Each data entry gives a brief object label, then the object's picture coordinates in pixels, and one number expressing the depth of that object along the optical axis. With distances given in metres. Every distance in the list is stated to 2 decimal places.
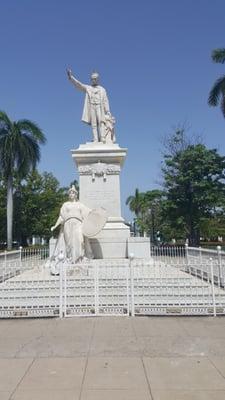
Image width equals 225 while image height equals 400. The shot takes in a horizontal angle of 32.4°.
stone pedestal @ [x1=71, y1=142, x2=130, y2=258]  17.02
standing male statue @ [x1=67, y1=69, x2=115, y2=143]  18.25
